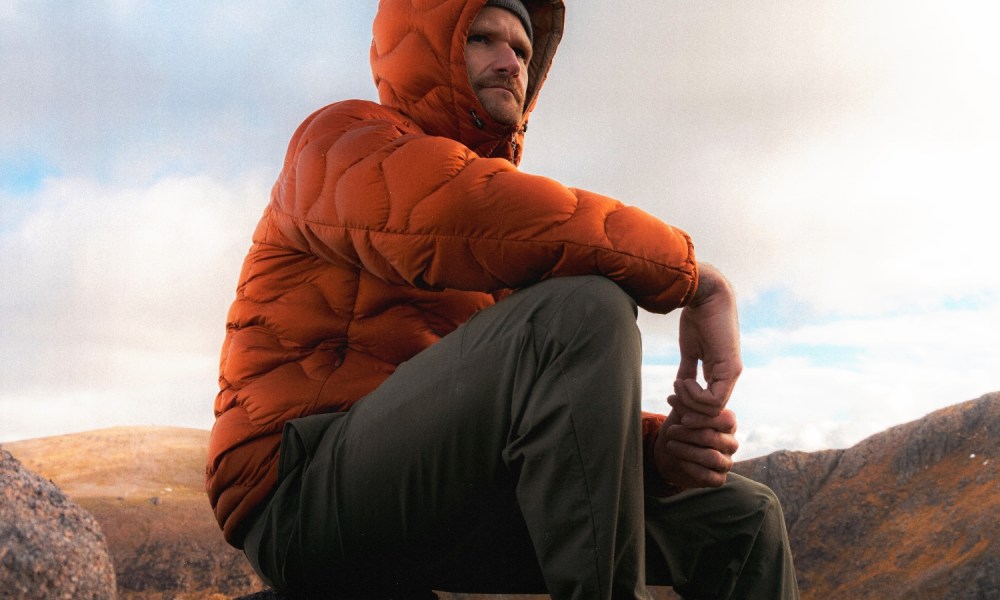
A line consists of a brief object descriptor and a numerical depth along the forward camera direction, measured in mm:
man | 1437
